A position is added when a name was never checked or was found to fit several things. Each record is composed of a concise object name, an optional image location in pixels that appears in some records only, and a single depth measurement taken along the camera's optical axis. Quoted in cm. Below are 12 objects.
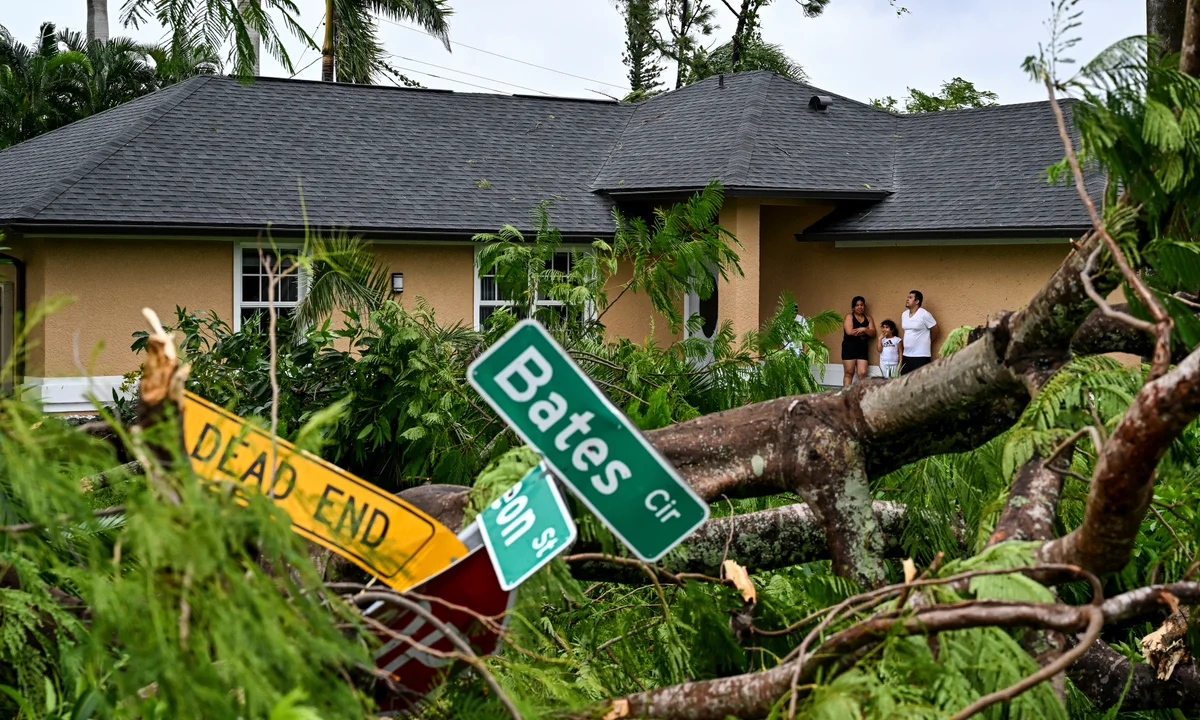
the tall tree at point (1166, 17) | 918
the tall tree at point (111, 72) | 2797
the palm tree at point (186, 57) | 931
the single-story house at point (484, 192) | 1453
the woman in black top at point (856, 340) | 1598
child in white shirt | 1526
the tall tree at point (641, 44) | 3950
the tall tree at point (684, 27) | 3747
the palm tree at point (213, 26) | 886
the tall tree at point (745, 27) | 3288
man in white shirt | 1518
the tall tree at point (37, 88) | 2656
